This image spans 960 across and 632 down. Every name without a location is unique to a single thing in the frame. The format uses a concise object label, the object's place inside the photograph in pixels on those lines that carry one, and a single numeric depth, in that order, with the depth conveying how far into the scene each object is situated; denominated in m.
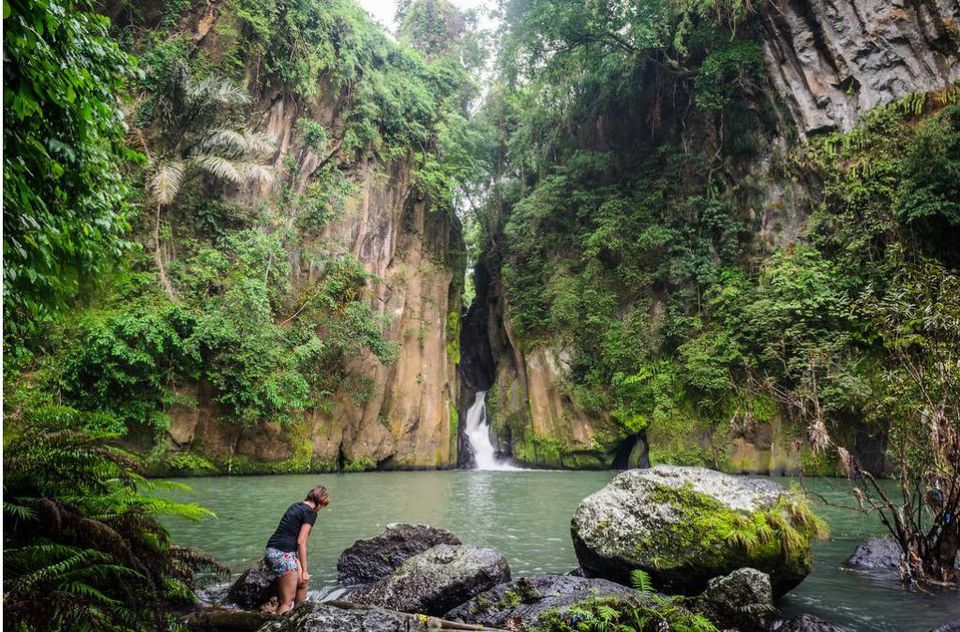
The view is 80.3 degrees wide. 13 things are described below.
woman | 5.23
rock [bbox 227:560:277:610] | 5.62
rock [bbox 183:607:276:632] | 4.28
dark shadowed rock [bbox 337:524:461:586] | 6.72
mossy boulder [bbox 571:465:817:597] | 5.75
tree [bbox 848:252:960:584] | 6.07
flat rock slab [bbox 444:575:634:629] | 4.82
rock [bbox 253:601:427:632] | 3.28
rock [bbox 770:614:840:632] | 4.89
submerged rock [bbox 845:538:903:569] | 7.20
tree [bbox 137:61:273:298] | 17.11
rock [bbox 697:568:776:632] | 4.91
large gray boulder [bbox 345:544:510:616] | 5.47
